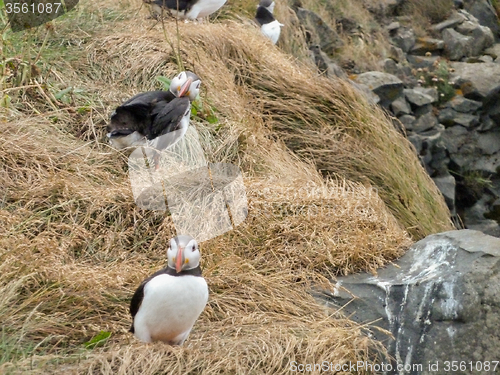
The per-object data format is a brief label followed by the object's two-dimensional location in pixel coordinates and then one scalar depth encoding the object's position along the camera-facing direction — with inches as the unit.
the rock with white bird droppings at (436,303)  289.4
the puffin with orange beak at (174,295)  247.1
